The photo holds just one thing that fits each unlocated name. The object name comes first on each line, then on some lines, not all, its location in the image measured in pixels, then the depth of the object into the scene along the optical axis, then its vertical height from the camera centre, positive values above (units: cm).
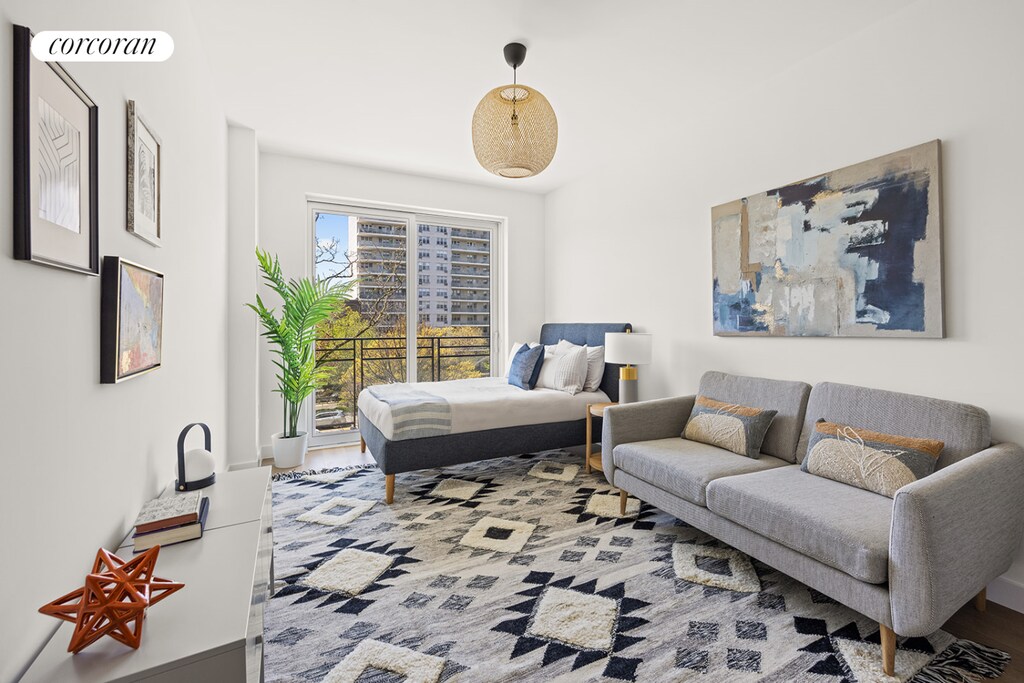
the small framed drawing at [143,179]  153 +59
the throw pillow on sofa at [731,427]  257 -48
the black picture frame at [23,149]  89 +38
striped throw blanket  308 -48
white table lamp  352 -8
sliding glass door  466 +44
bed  310 -60
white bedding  328 -47
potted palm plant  384 +5
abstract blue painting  218 +47
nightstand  353 -72
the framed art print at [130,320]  131 +8
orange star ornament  93 -53
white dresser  90 -60
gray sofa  148 -64
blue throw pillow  405 -22
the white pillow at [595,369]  404 -22
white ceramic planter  387 -87
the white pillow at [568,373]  393 -25
